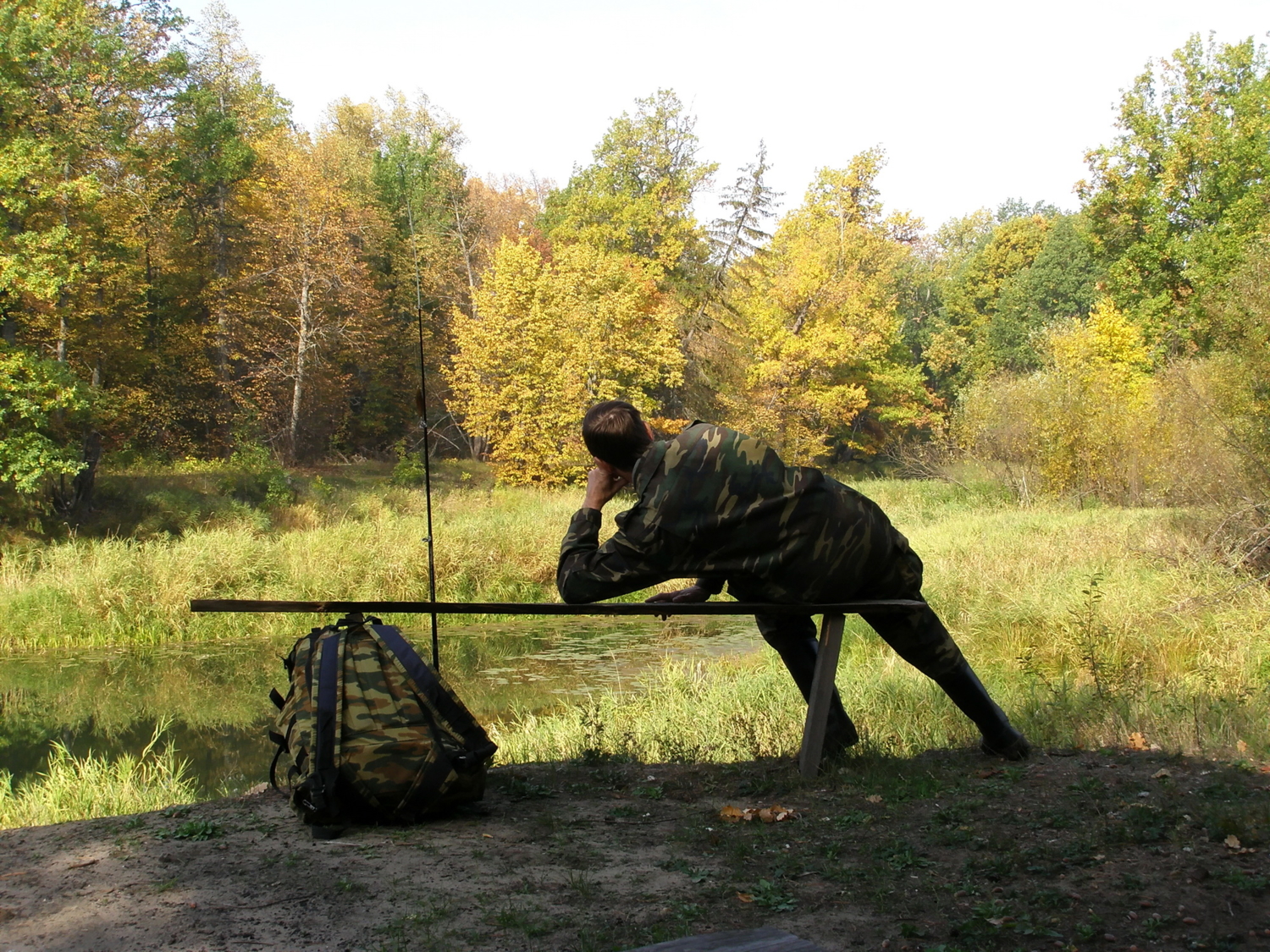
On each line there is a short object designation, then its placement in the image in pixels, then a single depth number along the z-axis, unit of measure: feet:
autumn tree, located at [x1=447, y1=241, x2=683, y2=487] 114.42
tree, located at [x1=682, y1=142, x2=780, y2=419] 137.90
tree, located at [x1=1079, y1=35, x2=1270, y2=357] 127.95
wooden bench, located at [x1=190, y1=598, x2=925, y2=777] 13.51
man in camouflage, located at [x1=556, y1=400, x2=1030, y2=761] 13.65
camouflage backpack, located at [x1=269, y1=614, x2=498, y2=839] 12.84
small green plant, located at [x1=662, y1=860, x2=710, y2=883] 11.34
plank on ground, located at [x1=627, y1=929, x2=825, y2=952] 7.24
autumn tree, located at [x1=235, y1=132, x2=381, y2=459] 116.67
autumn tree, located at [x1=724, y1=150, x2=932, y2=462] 136.77
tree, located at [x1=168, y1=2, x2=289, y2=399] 114.62
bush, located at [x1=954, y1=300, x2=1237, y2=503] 77.97
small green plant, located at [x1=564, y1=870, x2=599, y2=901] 10.89
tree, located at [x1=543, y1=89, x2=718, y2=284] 139.33
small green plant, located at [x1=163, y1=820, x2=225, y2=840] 12.89
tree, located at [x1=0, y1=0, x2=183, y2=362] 64.64
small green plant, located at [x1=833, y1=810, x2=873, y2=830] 13.09
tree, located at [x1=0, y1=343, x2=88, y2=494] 63.46
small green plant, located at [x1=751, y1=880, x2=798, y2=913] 10.46
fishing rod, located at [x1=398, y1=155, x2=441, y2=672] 14.93
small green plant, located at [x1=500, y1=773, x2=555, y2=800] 15.12
